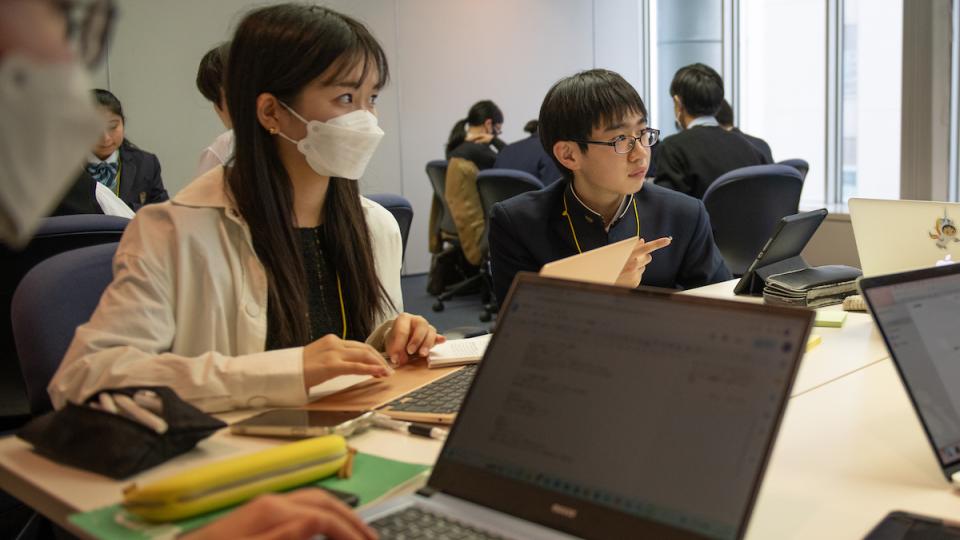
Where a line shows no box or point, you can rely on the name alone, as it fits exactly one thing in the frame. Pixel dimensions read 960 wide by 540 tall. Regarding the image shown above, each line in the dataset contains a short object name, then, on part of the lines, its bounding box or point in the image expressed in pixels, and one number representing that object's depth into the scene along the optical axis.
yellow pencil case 1.00
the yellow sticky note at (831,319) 2.02
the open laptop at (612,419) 0.87
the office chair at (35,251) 2.33
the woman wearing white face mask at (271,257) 1.44
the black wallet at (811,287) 2.22
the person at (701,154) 4.60
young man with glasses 2.44
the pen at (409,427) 1.31
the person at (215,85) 3.40
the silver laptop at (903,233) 2.00
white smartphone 1.29
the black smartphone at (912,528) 0.96
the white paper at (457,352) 1.70
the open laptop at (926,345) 1.13
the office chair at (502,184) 5.06
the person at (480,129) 6.35
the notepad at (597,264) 1.36
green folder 0.99
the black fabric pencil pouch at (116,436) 1.16
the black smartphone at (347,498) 1.04
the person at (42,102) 0.60
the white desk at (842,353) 1.64
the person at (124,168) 4.59
